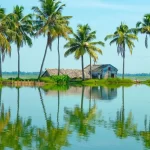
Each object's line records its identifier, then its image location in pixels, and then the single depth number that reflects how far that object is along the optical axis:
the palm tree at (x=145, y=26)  62.03
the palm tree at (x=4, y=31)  44.68
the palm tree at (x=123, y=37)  63.62
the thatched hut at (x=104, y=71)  70.62
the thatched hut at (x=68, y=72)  65.96
